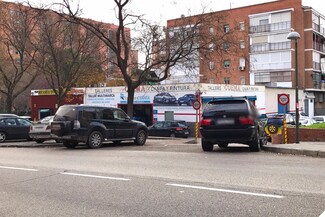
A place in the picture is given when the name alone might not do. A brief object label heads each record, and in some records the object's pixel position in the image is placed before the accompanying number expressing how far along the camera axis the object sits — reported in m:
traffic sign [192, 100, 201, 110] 22.16
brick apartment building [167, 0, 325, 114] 56.22
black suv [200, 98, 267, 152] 13.05
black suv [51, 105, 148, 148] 16.22
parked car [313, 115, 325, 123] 39.51
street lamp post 15.53
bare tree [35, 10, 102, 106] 29.41
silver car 19.56
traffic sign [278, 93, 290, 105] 16.62
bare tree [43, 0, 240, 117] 24.11
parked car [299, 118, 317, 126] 34.56
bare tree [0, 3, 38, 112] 30.48
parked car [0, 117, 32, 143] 21.14
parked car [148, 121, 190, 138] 30.50
